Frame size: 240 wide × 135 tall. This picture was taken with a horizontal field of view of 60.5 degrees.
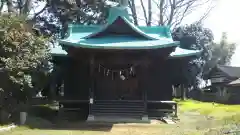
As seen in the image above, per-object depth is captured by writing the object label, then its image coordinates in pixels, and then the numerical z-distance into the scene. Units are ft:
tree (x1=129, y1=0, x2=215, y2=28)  85.72
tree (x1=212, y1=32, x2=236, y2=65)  136.41
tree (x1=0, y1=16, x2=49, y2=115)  32.85
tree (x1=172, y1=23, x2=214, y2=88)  91.59
